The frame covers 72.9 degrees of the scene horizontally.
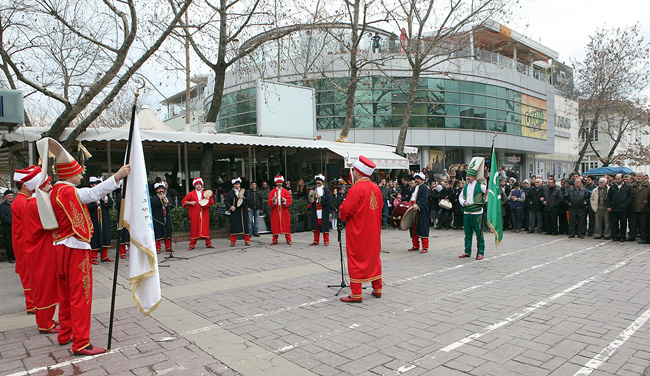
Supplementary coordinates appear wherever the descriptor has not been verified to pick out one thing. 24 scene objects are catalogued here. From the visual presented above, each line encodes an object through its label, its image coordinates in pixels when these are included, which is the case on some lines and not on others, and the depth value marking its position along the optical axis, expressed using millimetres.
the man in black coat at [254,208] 13031
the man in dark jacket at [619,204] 11984
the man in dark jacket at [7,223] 10055
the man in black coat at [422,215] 10562
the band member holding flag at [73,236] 4363
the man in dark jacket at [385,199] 16281
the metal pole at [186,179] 15720
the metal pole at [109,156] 14269
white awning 11300
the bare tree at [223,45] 13984
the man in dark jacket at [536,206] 14083
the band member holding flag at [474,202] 9695
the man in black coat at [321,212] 12086
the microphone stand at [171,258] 9927
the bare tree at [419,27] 18297
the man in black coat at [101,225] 9461
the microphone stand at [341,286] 6719
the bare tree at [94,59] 10656
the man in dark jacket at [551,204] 13547
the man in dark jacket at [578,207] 12898
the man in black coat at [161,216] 10836
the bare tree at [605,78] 28625
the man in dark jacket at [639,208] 11680
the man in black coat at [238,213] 12234
